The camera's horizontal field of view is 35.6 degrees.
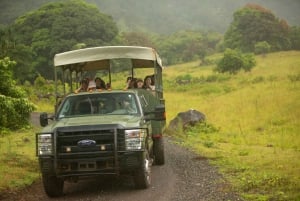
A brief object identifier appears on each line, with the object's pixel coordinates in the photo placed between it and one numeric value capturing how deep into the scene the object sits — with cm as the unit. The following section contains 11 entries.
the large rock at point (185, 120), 1969
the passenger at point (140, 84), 1251
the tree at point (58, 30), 5222
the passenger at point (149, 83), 1246
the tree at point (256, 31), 7412
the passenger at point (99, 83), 1218
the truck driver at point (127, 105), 949
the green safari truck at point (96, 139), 804
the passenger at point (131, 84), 1242
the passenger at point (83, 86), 1195
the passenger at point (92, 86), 1152
